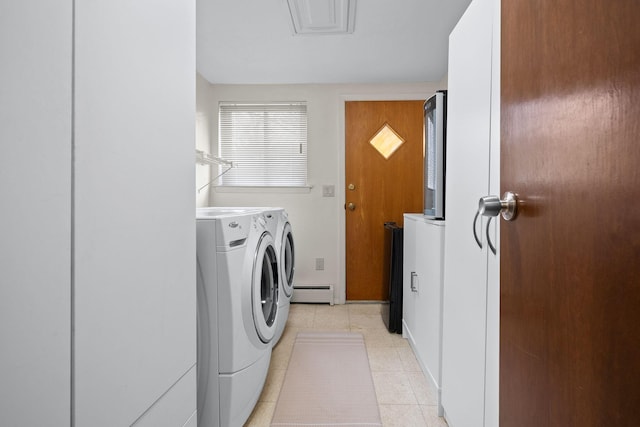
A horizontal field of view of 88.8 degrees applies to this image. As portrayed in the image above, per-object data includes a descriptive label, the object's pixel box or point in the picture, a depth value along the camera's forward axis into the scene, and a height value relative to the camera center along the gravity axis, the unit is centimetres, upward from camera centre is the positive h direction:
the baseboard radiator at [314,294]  325 -81
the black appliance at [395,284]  250 -56
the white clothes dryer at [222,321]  120 -41
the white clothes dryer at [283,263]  213 -38
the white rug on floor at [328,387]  149 -93
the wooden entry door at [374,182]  324 +30
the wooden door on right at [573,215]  40 +0
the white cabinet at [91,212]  39 +0
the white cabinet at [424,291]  157 -45
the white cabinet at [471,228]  96 -5
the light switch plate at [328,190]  329 +22
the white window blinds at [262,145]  332 +68
